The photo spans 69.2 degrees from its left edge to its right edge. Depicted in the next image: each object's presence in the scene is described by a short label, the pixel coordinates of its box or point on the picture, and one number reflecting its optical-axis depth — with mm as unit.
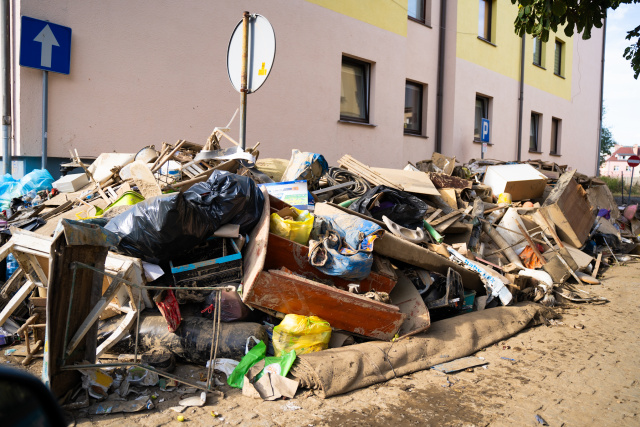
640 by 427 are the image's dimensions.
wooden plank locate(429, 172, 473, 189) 7086
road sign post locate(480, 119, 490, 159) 11039
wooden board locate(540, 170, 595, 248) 7336
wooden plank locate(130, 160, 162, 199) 4328
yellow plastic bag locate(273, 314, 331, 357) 3268
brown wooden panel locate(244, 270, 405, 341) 3344
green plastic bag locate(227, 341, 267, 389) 2998
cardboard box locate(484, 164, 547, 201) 8172
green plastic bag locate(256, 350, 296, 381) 2988
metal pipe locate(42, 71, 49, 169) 5812
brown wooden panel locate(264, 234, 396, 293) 3658
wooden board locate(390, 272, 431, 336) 3854
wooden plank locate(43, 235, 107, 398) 2420
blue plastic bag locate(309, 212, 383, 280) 3666
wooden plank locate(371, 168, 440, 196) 5932
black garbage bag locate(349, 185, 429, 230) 5160
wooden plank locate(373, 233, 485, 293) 4148
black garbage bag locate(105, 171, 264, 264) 3277
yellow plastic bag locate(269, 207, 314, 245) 3840
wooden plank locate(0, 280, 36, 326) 3061
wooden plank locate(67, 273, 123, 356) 2553
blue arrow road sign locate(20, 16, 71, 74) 5586
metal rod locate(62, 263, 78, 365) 2465
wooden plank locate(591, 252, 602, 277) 6995
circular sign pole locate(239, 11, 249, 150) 4727
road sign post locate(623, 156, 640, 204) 18156
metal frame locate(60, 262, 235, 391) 2487
